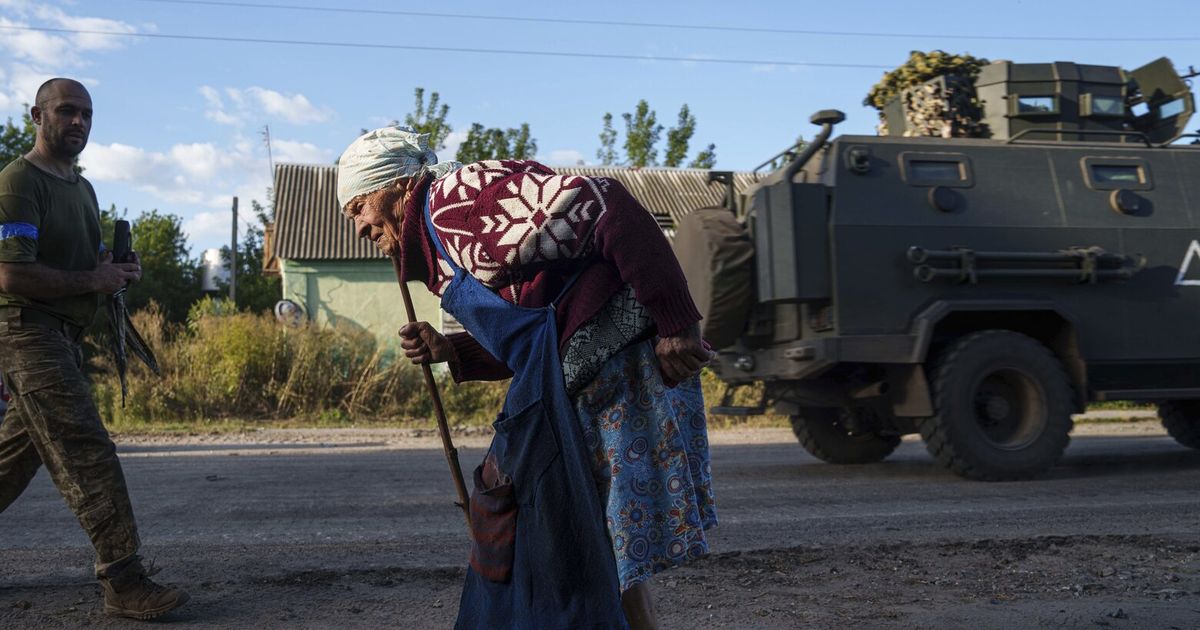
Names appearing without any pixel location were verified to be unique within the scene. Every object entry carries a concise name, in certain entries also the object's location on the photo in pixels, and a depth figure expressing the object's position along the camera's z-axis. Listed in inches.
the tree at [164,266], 1319.1
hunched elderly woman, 100.3
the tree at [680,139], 1489.9
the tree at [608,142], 1502.2
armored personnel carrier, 308.0
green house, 962.1
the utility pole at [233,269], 1328.7
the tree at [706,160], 1493.6
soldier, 152.1
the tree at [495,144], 1322.6
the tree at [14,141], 1342.3
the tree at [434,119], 1339.8
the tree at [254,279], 1430.9
